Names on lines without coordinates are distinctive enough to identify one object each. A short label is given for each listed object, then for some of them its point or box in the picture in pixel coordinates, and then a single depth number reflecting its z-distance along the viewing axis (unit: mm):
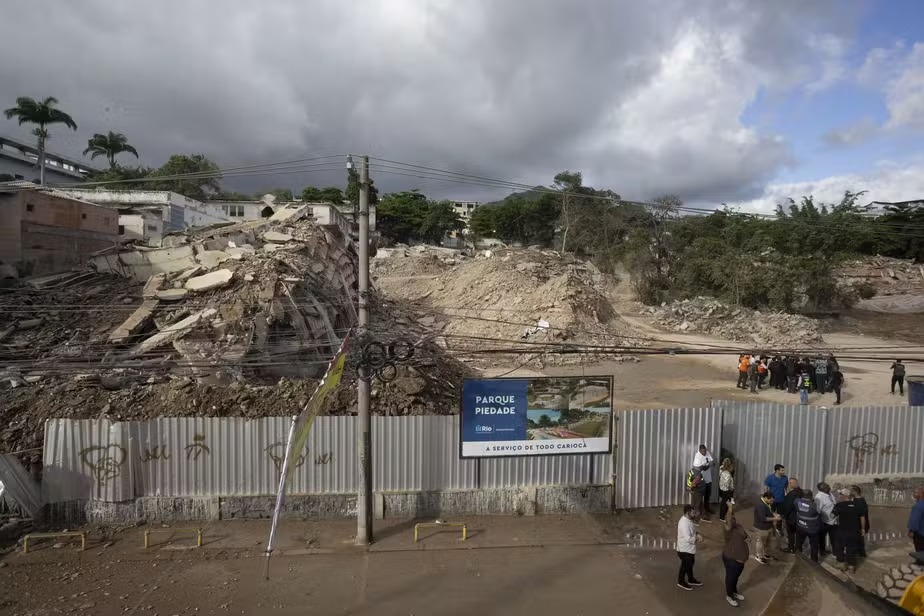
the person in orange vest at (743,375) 19734
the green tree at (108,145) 51000
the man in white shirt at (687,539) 7004
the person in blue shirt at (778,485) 8516
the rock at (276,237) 19969
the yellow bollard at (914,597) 4289
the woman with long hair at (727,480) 9070
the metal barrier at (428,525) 8562
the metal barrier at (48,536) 8086
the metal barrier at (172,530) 8258
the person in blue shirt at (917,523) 7461
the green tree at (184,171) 57062
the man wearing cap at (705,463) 9375
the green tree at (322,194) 68250
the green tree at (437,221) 69125
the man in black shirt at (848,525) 7750
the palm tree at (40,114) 39375
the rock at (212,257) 17239
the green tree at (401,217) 69750
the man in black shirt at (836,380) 17234
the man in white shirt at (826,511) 7891
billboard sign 9555
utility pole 8516
